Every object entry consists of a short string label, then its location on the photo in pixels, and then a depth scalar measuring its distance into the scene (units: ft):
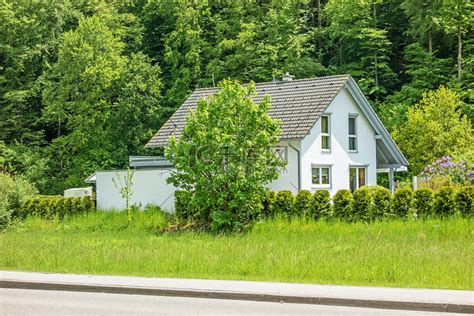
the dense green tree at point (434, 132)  151.53
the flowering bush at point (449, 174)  109.81
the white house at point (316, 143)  115.85
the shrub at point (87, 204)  121.08
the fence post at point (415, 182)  131.23
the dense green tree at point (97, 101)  182.39
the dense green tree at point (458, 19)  183.42
